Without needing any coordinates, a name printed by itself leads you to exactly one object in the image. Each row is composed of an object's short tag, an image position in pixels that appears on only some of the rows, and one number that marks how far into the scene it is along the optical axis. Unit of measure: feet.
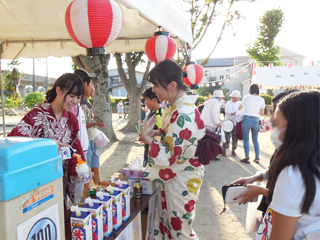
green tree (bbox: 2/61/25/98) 74.28
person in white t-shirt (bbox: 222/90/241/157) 18.78
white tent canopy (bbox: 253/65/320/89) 39.11
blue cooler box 2.46
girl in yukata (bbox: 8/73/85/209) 5.31
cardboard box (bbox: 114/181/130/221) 4.88
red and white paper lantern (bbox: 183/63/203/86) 15.39
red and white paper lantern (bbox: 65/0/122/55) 6.72
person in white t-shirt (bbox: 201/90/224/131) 15.85
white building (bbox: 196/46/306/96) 104.35
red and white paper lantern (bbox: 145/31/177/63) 10.13
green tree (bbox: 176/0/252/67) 27.20
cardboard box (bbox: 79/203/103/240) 3.84
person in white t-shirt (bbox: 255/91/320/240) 2.85
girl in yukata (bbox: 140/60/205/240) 4.91
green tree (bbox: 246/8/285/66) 64.54
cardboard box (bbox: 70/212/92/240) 3.60
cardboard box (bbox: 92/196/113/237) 4.20
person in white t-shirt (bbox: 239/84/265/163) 15.81
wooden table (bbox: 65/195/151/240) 4.26
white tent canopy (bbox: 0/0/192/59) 8.21
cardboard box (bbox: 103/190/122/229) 4.51
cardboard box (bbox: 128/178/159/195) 6.07
